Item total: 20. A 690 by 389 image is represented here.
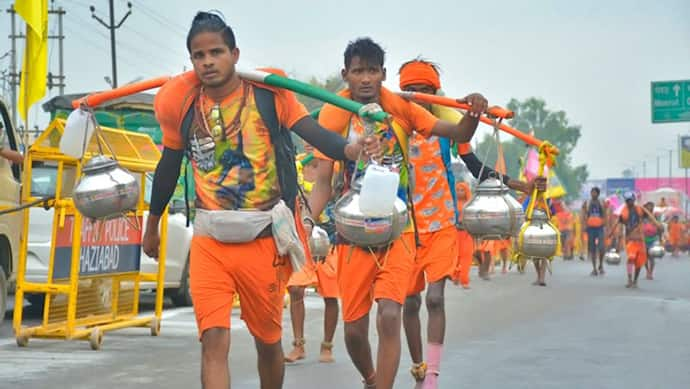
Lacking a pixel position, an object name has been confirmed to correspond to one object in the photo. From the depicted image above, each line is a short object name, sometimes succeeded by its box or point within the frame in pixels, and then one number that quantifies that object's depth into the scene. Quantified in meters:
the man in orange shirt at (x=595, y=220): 27.39
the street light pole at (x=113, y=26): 46.52
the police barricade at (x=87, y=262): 10.70
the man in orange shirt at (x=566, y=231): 37.85
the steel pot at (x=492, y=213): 8.09
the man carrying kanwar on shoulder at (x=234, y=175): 5.86
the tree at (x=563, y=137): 190.00
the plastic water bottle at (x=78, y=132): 6.85
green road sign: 47.97
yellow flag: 10.56
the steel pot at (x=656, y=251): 28.22
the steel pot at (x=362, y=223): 6.12
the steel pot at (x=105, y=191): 6.75
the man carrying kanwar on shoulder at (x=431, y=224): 8.23
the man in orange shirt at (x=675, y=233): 52.88
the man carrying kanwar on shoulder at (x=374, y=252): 7.07
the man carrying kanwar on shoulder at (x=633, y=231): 23.53
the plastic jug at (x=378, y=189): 5.45
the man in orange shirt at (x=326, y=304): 10.10
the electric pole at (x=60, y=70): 63.25
